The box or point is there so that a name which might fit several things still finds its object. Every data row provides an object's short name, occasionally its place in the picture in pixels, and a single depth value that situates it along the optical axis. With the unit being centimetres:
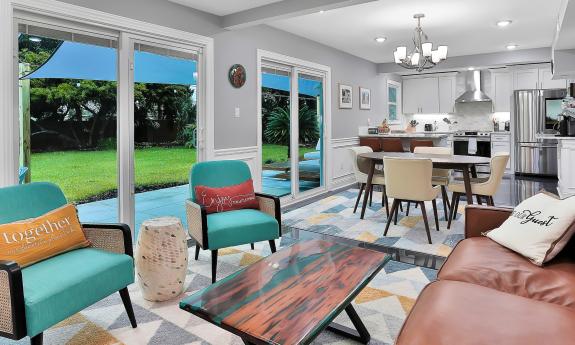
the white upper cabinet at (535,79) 769
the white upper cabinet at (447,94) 889
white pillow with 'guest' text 194
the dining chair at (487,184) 399
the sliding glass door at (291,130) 543
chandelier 485
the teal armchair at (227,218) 279
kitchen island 737
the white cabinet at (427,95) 899
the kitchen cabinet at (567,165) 509
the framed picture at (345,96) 683
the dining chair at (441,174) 443
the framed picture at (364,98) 760
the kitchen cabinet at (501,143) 803
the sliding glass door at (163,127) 369
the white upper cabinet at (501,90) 826
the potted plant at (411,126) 938
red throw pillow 312
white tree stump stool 253
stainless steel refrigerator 746
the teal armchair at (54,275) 162
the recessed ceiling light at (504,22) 505
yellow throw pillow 191
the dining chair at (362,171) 473
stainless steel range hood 834
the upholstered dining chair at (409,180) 372
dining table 398
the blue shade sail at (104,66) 306
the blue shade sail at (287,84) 536
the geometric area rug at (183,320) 207
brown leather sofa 126
